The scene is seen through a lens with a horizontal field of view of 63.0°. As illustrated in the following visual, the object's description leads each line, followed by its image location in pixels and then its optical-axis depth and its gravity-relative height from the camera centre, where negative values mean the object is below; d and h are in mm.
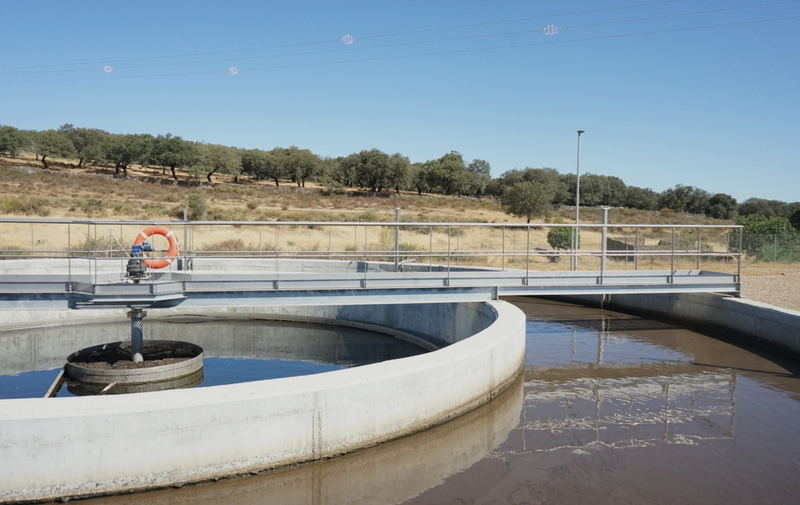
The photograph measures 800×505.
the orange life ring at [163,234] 13647 -628
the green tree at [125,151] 72875 +6240
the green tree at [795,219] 49706 -366
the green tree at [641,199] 95250 +2056
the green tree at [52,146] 74375 +7027
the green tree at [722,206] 86812 +1024
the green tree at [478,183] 89438 +3826
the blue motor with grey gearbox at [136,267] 11828 -1090
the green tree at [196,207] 44625 +53
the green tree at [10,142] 73000 +7102
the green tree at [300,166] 82938 +5484
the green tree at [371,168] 75312 +4831
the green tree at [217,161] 74562 +5514
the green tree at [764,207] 90212 +1026
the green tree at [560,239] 32094 -1325
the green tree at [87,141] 74688 +8331
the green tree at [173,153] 72500 +6096
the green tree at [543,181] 91000 +4623
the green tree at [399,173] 75562 +4298
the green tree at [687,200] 89812 +1827
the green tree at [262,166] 82750 +5433
